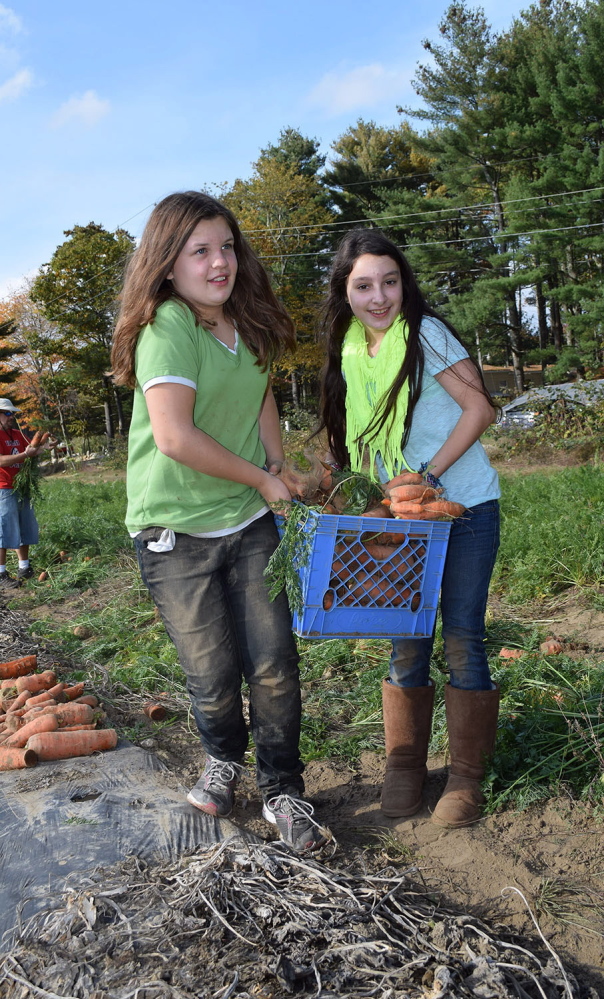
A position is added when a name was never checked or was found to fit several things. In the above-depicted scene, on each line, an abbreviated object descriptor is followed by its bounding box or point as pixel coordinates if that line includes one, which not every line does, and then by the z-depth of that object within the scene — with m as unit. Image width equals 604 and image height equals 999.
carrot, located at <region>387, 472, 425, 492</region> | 2.61
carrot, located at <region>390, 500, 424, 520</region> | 2.51
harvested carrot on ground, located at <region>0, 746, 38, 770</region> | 3.15
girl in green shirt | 2.57
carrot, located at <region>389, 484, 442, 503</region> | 2.54
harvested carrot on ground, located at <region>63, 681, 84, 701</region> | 4.03
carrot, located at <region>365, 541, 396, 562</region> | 2.49
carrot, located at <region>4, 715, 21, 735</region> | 3.53
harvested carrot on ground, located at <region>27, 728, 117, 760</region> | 3.24
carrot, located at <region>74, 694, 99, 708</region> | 3.90
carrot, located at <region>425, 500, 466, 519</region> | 2.51
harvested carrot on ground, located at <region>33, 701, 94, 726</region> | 3.53
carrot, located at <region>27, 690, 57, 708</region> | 3.76
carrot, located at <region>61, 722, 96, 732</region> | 3.46
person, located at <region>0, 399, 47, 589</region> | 8.50
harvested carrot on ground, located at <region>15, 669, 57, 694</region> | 4.06
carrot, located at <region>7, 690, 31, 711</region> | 3.84
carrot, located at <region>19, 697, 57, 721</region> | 3.59
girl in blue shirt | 2.74
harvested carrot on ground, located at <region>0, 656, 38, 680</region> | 4.41
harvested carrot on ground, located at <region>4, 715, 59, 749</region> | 3.34
